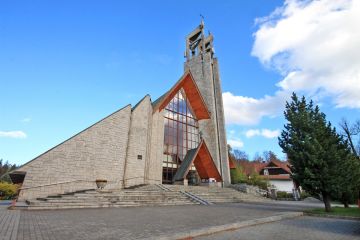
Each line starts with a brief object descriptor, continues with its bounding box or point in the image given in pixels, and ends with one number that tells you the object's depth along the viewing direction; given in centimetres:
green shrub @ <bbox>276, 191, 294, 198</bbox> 2811
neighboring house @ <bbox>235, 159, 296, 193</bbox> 3950
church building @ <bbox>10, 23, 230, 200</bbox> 1489
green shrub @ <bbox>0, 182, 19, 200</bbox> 2573
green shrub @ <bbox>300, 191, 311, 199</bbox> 2733
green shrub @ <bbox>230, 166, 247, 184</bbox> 3331
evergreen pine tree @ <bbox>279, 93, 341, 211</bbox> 1123
